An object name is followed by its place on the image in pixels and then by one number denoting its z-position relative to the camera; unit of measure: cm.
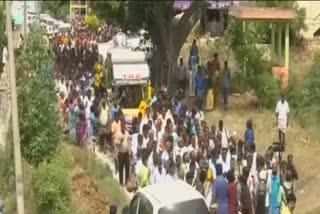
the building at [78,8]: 5825
